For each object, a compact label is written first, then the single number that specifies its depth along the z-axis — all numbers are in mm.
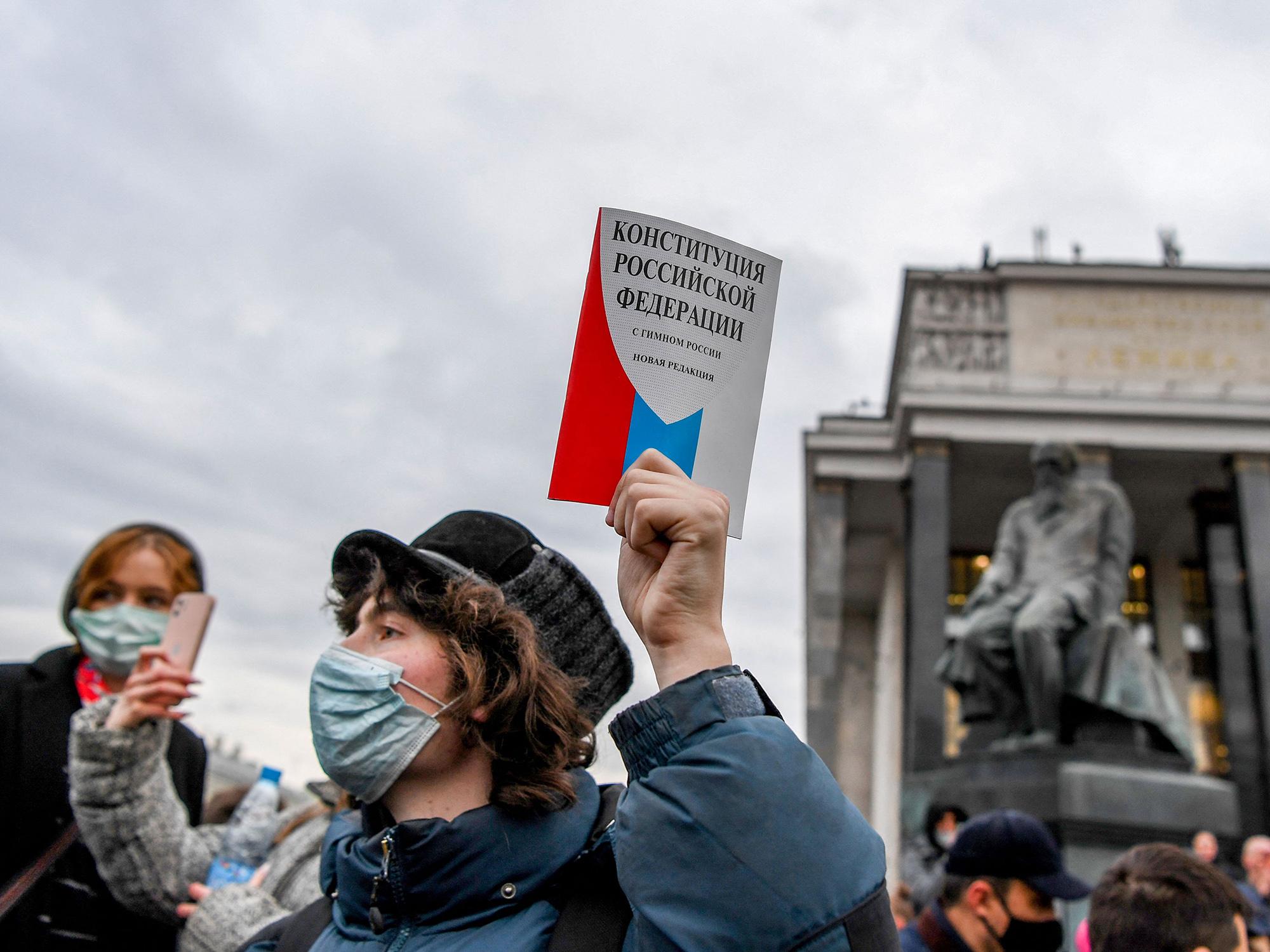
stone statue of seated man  13188
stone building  21188
